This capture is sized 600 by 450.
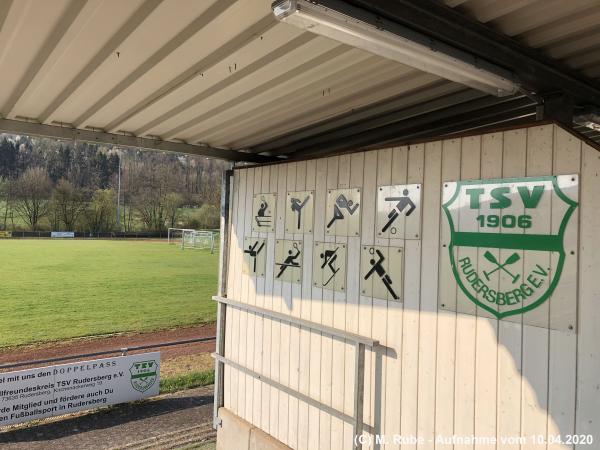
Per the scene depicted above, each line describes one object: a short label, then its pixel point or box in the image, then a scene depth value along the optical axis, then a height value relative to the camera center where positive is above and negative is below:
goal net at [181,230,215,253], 43.88 -0.87
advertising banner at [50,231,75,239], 57.76 -1.04
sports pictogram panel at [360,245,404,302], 3.47 -0.27
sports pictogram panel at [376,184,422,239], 3.37 +0.20
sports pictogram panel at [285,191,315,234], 4.34 +0.21
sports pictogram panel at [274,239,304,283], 4.42 -0.26
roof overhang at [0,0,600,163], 2.36 +1.08
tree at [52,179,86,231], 61.78 +2.49
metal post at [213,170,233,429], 5.50 -0.71
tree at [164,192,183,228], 67.38 +3.14
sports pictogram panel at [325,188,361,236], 3.84 +0.20
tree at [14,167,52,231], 62.28 +3.71
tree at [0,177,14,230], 62.92 +3.49
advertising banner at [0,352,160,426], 6.75 -2.51
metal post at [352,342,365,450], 3.64 -1.26
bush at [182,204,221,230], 65.00 +1.65
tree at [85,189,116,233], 63.00 +1.84
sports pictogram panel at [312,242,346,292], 3.96 -0.27
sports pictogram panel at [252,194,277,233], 4.83 +0.21
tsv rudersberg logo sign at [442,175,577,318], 2.64 +0.03
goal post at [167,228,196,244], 53.66 -0.91
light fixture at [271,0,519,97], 1.98 +0.94
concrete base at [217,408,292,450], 4.63 -2.14
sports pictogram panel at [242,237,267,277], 4.91 -0.26
